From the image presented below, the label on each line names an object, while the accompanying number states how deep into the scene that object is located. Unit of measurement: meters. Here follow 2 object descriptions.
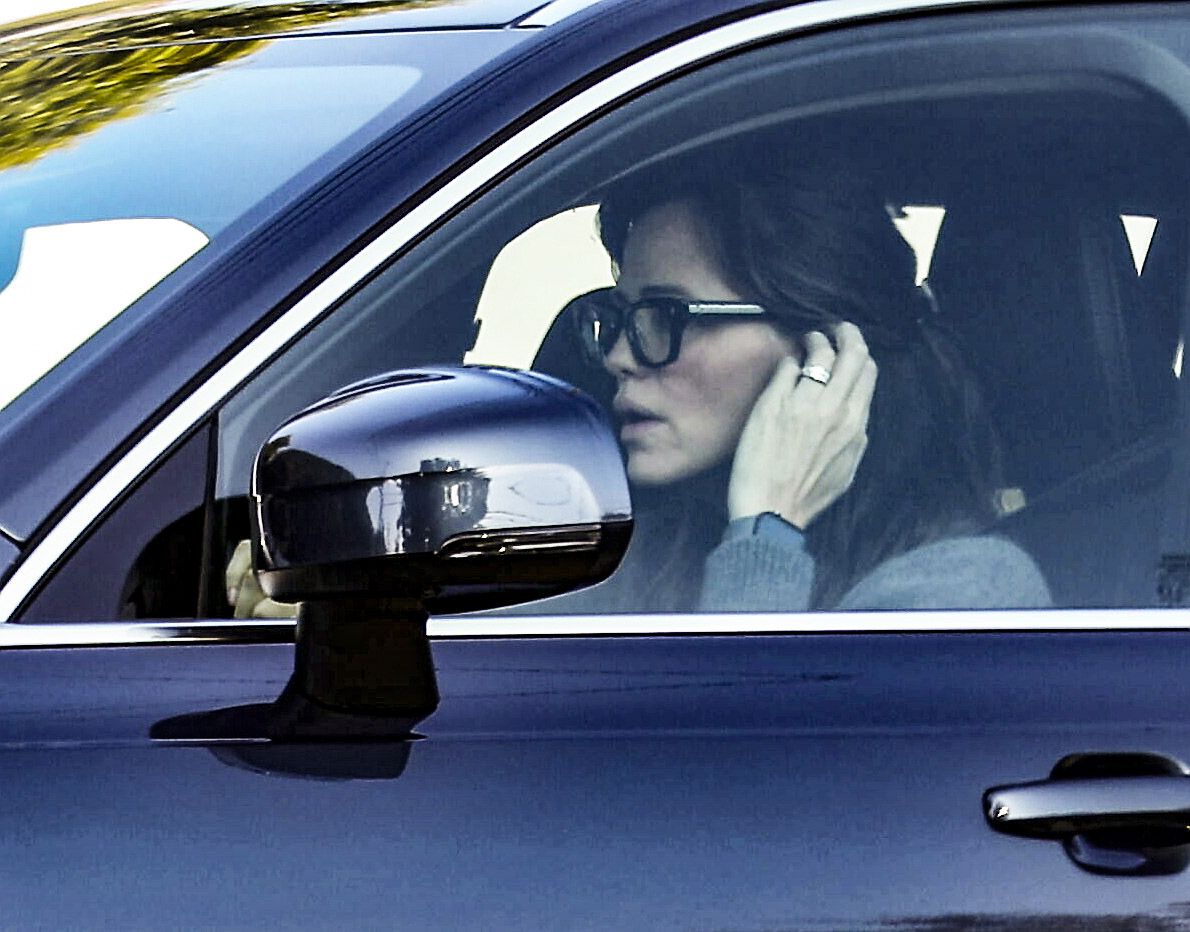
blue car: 8.81
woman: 9.05
